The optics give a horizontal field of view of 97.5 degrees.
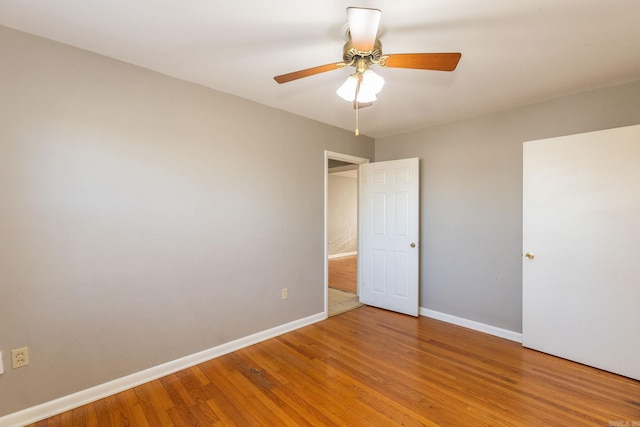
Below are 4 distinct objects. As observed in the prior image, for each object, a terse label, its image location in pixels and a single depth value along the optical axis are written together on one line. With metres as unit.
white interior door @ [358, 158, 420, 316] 3.48
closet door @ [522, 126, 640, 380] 2.19
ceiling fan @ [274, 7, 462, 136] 1.26
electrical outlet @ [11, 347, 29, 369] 1.70
